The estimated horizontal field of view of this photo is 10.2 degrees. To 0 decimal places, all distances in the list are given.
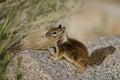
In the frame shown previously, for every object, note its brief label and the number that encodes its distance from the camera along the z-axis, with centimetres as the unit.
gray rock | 659
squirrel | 675
